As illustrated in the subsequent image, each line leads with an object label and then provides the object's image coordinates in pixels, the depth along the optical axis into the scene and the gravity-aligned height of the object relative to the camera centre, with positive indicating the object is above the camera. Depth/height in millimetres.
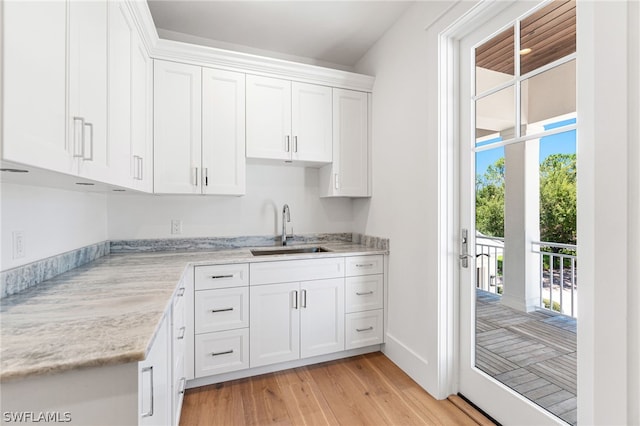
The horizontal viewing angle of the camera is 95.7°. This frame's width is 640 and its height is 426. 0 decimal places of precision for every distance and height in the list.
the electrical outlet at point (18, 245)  1231 -137
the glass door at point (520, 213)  1354 +11
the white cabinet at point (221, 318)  1986 -738
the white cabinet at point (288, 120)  2387 +805
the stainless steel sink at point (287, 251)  2535 -334
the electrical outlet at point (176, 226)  2502 -106
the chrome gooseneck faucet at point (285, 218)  2742 -37
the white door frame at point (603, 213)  1001 +9
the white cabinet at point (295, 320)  2129 -815
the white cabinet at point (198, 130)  2143 +648
